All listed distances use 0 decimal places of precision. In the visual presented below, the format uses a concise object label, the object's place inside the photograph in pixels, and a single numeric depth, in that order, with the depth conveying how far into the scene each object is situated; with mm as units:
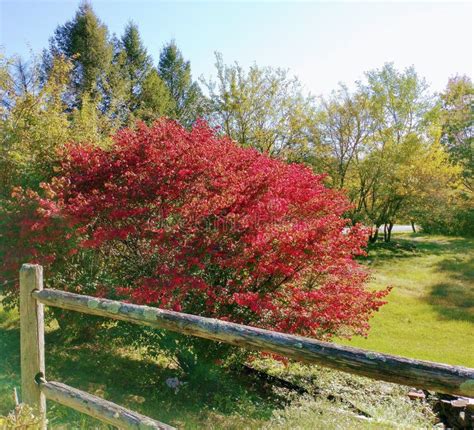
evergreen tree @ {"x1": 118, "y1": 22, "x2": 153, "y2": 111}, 25719
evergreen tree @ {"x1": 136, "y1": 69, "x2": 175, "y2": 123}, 24338
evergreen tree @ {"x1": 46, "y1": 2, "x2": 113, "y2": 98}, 22422
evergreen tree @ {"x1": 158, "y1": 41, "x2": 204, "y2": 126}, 27969
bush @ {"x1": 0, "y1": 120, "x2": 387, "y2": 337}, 4973
